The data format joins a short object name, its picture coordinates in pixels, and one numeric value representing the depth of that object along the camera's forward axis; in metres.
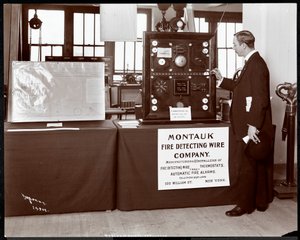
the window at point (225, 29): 13.45
